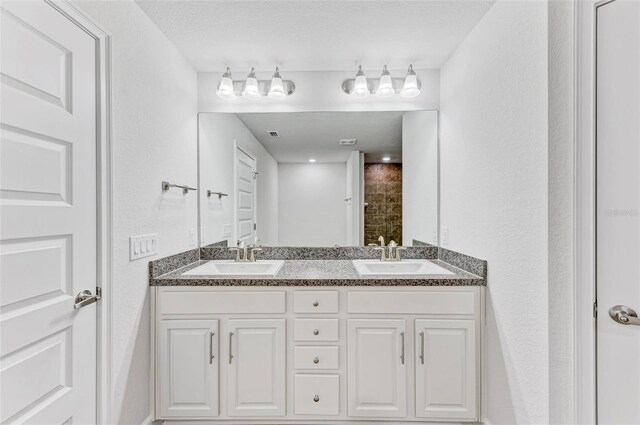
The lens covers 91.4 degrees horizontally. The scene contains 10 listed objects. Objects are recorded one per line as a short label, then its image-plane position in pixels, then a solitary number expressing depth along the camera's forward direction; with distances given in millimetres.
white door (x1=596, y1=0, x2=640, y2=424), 1016
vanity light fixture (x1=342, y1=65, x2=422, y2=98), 2010
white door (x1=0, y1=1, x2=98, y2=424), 953
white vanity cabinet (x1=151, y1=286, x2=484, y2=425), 1625
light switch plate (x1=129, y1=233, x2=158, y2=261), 1471
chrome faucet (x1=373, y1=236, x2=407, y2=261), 2135
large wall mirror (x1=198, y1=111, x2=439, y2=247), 2160
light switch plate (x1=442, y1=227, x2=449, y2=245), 2018
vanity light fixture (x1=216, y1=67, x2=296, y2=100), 2043
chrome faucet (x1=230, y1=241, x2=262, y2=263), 2147
